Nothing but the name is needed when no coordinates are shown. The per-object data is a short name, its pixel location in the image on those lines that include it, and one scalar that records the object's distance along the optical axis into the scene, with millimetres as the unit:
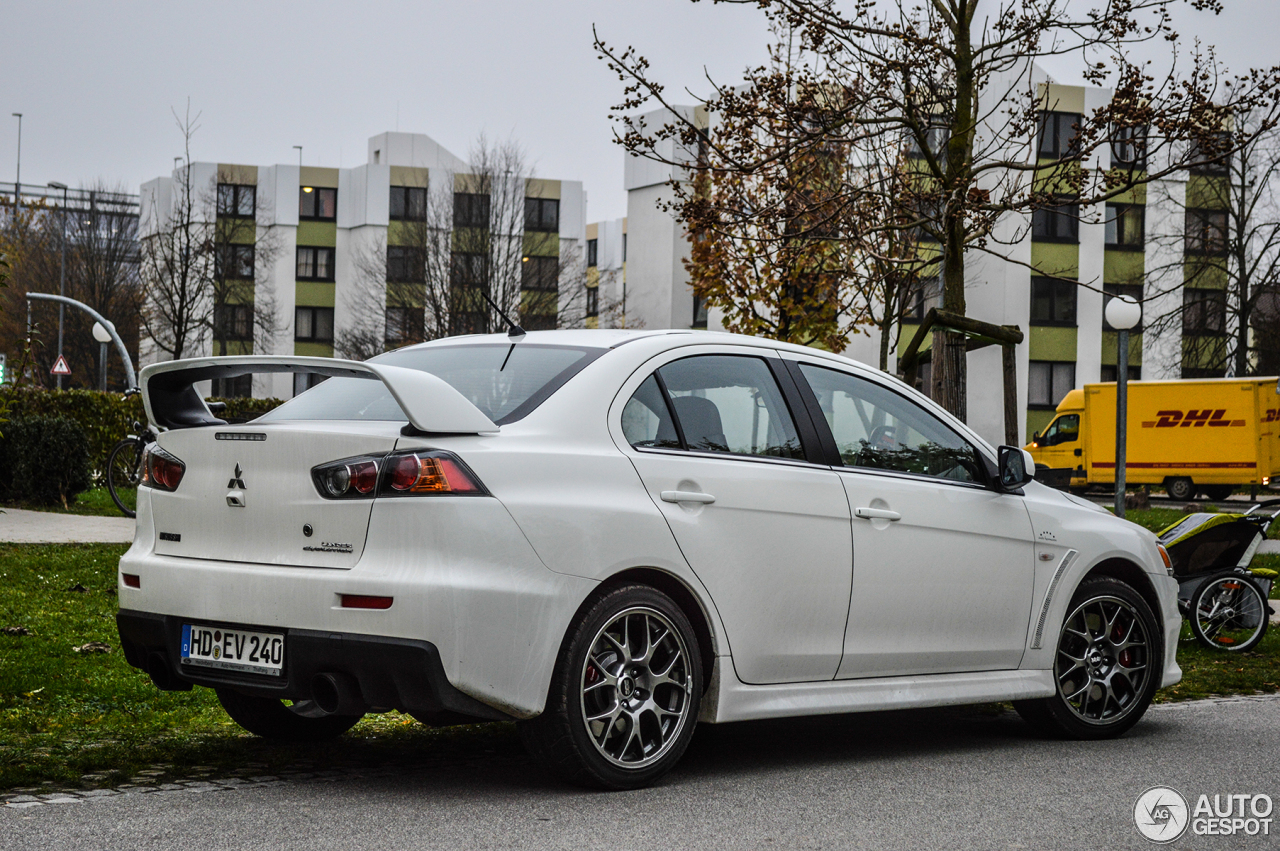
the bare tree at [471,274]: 52062
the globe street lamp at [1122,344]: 17188
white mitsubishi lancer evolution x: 4770
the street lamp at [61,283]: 57312
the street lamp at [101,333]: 38781
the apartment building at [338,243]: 58594
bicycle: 16719
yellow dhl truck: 34250
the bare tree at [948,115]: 11875
